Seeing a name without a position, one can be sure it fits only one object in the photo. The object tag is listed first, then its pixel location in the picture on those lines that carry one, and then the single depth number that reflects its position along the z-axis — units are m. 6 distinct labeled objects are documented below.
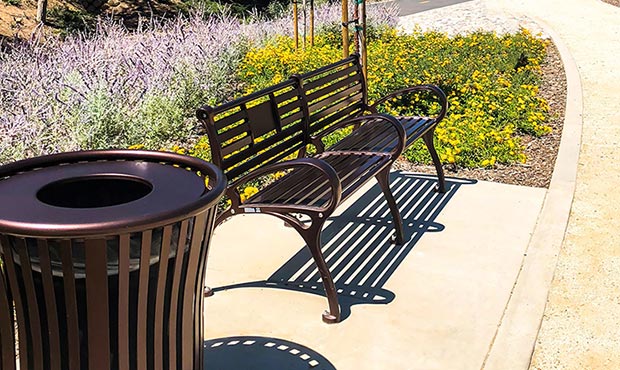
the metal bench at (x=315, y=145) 3.49
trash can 1.98
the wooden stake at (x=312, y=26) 10.85
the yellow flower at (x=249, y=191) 4.86
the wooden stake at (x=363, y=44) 7.19
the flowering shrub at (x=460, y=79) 6.23
